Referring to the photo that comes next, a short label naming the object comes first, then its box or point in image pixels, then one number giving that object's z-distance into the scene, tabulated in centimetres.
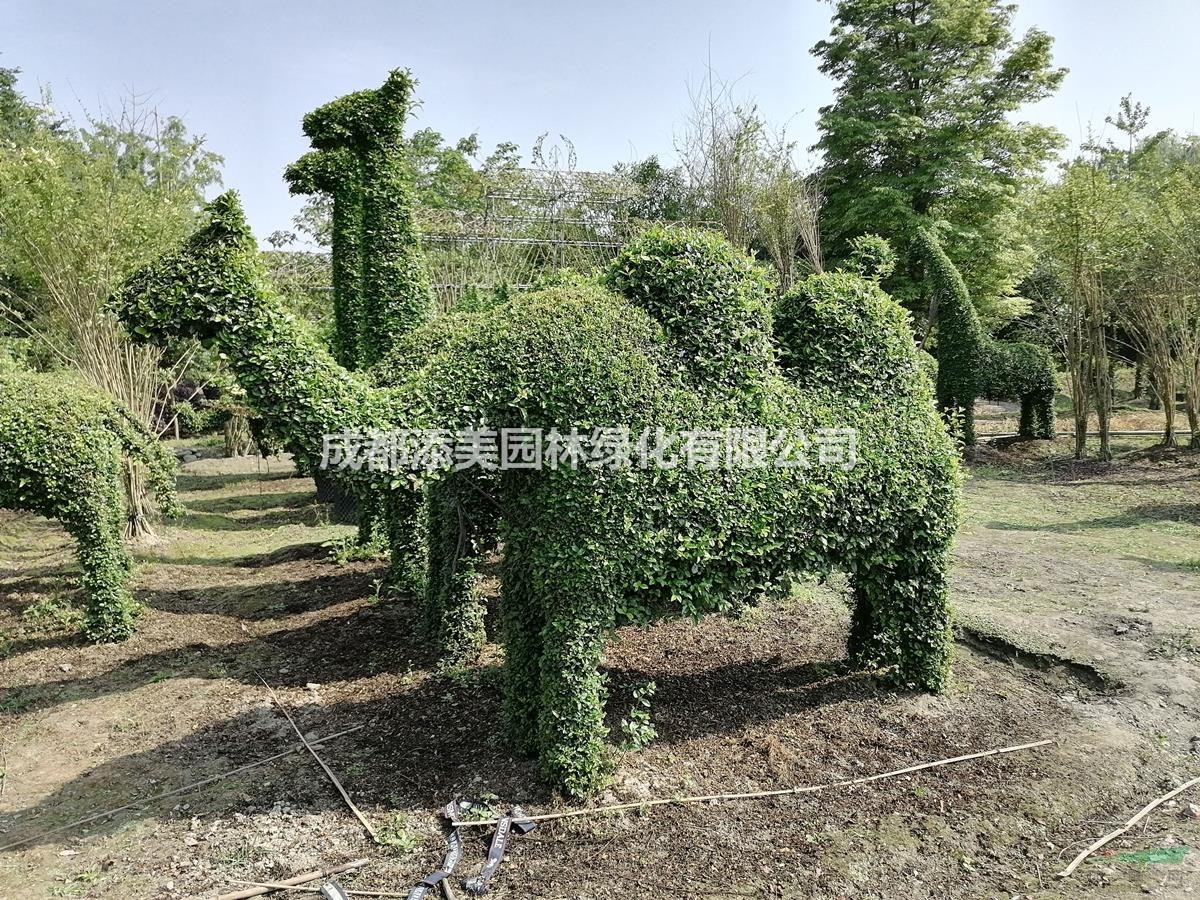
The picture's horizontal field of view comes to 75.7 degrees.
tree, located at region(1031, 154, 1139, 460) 1373
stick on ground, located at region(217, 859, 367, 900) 388
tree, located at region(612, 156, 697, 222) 1704
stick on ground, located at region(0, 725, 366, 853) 447
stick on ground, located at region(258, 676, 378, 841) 444
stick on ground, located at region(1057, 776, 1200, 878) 403
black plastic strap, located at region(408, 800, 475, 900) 387
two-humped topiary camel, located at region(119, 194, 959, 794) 412
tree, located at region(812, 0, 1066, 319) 2058
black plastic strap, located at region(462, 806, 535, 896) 389
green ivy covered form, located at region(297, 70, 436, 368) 774
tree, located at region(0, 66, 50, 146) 2059
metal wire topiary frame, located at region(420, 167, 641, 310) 1452
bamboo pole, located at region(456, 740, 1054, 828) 441
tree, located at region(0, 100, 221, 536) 982
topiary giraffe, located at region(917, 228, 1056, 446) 1523
